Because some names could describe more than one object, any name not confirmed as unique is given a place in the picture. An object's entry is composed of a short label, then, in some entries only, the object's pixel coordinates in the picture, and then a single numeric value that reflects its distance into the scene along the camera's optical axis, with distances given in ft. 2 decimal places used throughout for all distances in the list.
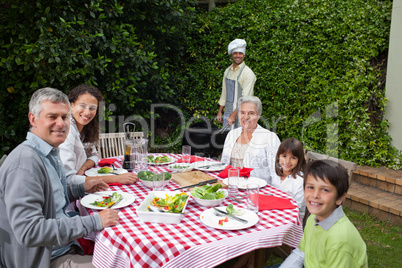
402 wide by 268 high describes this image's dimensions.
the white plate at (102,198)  6.11
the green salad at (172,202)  5.72
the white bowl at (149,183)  7.22
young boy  4.74
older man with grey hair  4.84
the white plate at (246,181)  7.38
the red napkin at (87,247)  6.13
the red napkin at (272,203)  6.25
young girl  8.14
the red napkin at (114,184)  7.52
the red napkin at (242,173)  7.91
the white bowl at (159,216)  5.36
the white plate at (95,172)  8.15
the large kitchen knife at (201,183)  7.13
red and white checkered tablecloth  4.64
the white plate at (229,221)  5.28
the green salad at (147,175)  7.34
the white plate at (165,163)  9.32
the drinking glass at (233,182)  6.94
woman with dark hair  7.70
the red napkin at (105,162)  9.47
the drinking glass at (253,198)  5.92
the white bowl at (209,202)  6.10
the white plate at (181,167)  8.57
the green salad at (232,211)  5.77
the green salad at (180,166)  8.68
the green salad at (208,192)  6.30
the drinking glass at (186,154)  8.95
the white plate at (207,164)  8.69
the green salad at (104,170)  8.24
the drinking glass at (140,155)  8.55
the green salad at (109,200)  6.15
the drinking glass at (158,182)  6.71
